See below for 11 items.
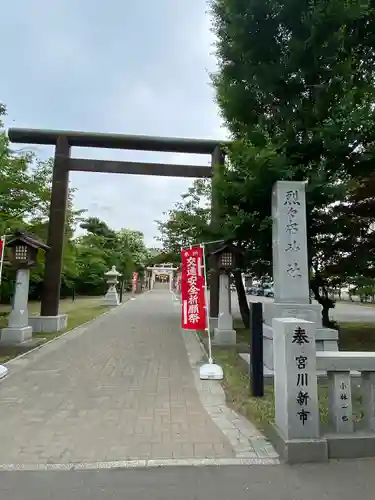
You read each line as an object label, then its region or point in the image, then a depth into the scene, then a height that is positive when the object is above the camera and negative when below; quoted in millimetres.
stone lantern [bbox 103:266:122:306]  26250 -252
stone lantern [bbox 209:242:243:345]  10695 +140
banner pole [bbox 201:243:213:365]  7512 -347
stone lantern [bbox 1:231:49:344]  10211 +273
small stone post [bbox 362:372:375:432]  3867 -1101
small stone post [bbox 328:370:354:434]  3779 -1126
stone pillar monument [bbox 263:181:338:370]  7152 +463
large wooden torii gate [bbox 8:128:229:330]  12211 +4153
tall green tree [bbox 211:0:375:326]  8367 +4590
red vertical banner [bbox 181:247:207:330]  7801 -65
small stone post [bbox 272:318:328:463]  3536 -1038
